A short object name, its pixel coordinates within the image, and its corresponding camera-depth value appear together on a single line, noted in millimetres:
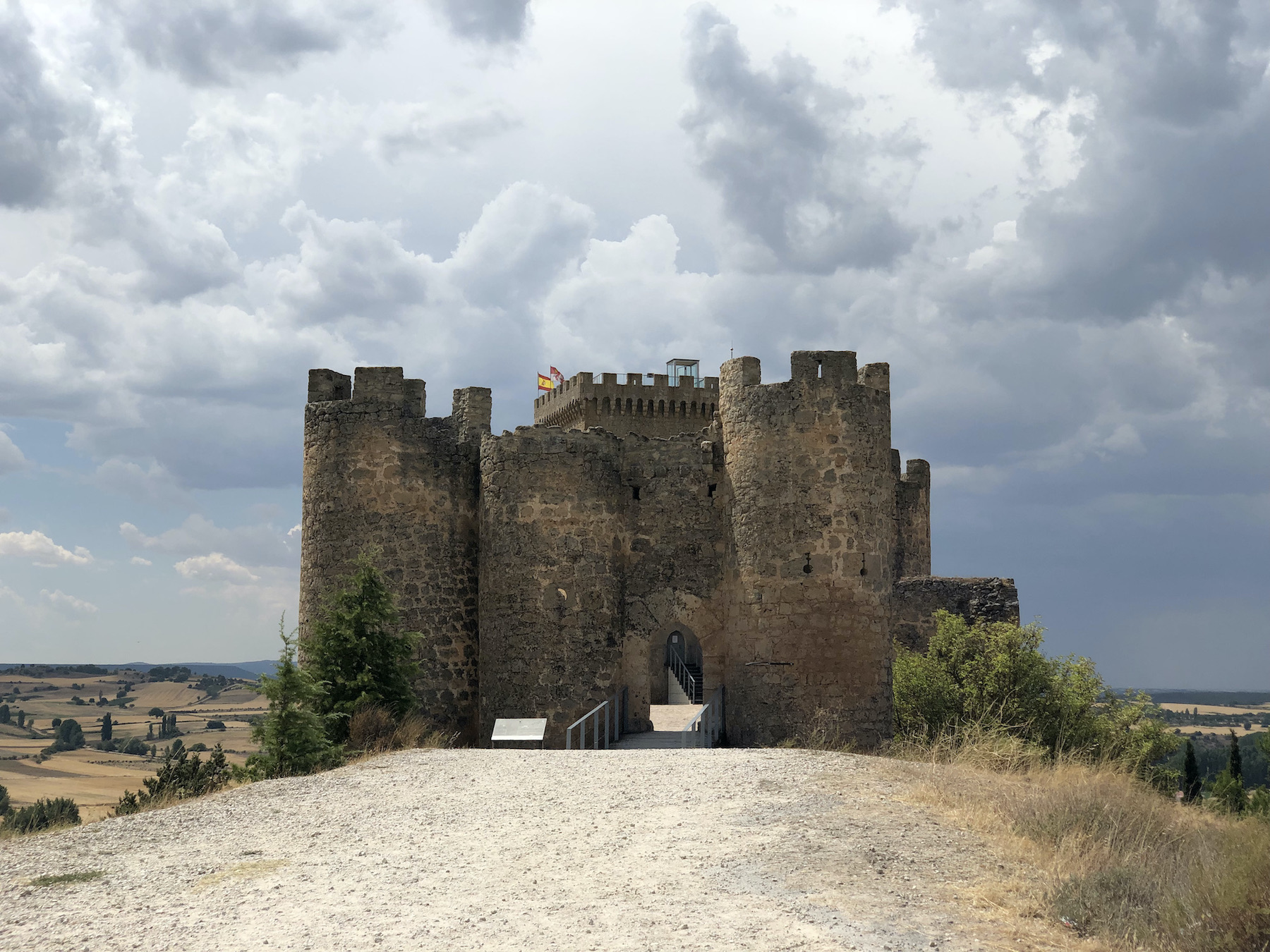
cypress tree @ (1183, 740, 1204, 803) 40469
